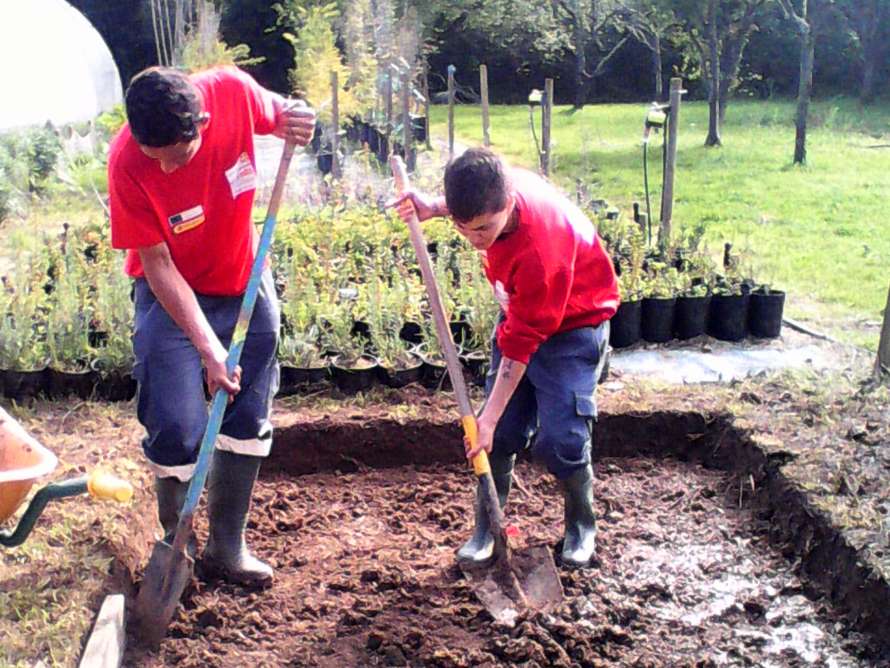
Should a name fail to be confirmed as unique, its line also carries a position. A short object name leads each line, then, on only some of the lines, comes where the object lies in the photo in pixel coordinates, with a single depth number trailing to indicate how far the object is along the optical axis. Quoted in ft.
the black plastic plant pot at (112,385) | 14.93
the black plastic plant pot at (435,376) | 15.12
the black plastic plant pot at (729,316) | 18.02
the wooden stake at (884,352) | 14.26
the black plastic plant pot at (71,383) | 14.88
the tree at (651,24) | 60.49
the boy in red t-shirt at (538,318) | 8.82
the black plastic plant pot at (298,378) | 15.07
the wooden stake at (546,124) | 24.13
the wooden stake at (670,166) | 21.16
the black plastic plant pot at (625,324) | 17.58
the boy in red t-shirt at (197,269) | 8.81
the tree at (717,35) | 47.29
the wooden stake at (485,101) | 24.38
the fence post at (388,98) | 39.42
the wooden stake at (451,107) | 31.17
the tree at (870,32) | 63.26
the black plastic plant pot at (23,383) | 14.80
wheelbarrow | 7.55
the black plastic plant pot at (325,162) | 35.45
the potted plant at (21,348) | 14.84
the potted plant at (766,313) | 17.97
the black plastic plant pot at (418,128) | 44.09
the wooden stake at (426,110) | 42.19
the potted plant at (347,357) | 15.12
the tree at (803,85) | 37.42
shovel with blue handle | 9.44
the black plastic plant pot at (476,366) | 15.25
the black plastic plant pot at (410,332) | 16.51
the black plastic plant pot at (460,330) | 16.06
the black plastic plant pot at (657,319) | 17.80
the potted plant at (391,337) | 15.10
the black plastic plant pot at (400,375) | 15.05
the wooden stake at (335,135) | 31.83
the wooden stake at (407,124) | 30.81
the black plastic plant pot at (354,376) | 15.10
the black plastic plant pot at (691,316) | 17.97
